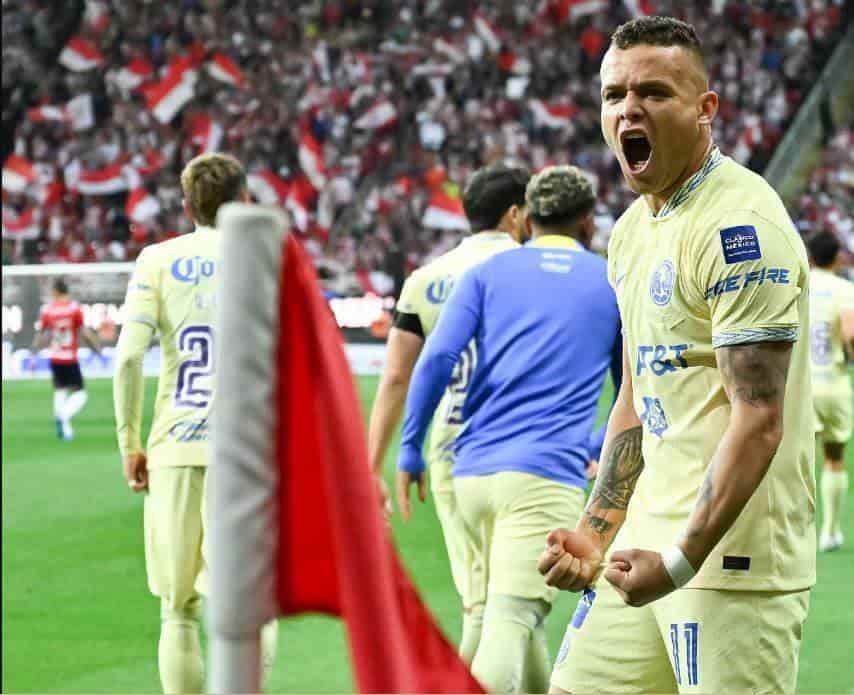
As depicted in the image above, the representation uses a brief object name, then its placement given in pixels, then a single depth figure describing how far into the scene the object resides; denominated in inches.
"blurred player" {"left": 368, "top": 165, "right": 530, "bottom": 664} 241.8
